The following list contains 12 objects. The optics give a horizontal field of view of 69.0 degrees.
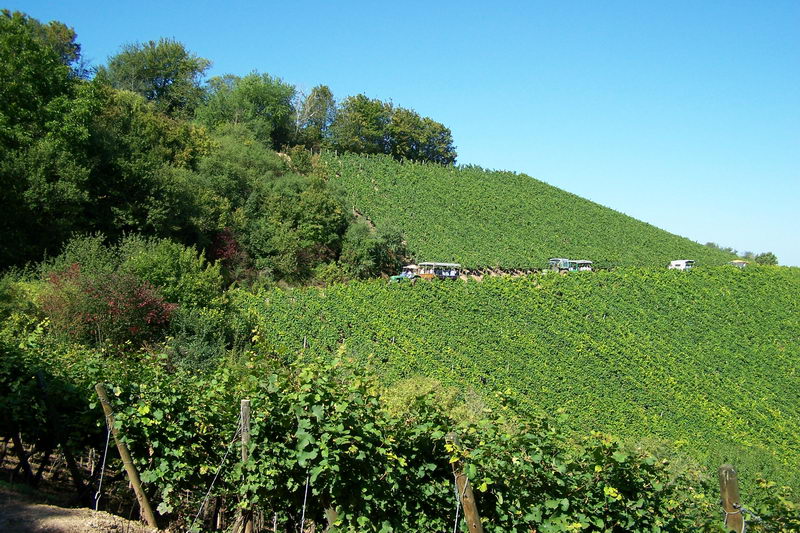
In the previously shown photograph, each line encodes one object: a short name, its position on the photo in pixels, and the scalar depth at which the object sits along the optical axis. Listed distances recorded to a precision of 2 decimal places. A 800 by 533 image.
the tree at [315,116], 57.34
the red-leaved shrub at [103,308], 15.88
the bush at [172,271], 20.00
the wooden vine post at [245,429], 4.97
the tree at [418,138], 62.89
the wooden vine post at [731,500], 4.43
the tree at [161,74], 50.62
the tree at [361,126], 59.22
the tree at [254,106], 48.91
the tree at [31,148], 21.78
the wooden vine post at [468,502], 4.58
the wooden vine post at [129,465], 5.51
